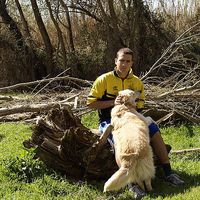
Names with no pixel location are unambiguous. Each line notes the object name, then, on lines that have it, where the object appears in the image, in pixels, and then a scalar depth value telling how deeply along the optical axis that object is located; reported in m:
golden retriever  4.27
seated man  5.16
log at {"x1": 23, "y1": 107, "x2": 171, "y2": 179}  5.17
